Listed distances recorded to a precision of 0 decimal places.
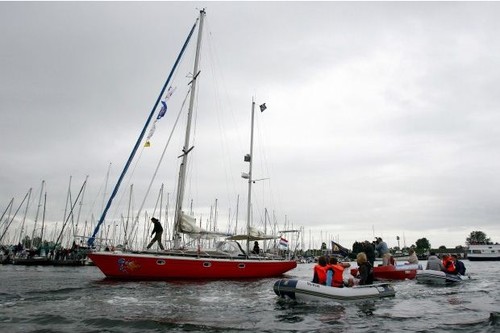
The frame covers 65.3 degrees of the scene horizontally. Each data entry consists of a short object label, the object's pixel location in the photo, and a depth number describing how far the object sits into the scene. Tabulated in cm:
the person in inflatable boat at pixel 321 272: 1648
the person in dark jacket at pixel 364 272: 1738
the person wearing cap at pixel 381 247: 3010
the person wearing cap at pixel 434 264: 2627
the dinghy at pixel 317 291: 1554
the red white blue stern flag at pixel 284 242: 4353
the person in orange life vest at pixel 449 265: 2633
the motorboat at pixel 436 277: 2477
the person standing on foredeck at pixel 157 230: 2611
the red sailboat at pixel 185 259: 2397
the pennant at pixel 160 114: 2819
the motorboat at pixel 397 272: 2806
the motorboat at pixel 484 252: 9488
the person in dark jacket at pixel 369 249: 2719
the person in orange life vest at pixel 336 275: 1625
